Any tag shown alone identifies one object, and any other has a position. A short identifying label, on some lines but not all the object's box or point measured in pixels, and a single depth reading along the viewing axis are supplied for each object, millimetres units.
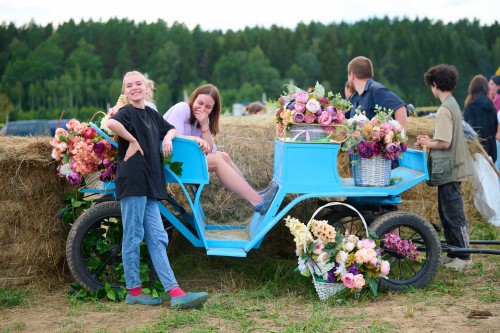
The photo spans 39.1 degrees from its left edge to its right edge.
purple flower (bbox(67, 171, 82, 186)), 5688
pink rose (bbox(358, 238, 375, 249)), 5391
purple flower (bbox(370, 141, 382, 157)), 5562
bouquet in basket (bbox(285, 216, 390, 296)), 5332
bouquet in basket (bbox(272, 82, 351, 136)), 5585
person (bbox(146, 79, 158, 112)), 7084
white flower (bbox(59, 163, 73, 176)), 5715
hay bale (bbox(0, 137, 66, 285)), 5855
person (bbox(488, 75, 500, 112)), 10458
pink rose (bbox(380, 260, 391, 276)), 5402
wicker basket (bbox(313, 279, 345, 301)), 5410
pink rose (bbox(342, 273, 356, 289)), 5285
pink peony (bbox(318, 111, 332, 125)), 5555
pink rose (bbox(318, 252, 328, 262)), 5383
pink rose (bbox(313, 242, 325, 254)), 5415
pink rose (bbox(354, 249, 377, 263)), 5324
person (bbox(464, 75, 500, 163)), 9172
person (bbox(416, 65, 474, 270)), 6391
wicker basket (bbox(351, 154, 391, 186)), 5680
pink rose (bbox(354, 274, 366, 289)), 5273
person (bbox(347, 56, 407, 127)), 6305
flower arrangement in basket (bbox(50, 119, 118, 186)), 5586
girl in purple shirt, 5969
